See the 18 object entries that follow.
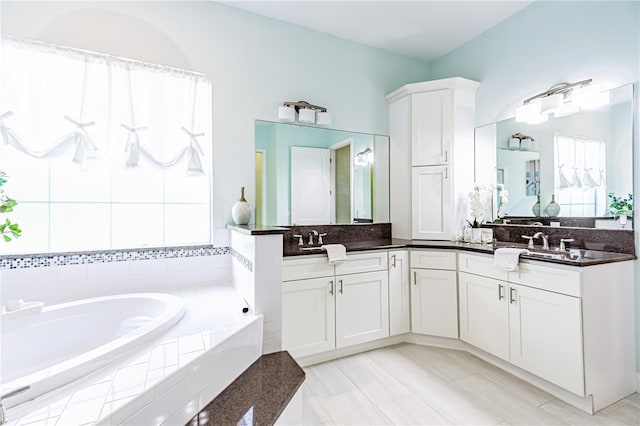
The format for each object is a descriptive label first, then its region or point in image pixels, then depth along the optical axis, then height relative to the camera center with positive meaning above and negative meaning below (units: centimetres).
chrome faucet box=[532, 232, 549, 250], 233 -21
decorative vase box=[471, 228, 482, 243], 273 -20
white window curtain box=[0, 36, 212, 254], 191 +49
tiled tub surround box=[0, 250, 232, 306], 189 -45
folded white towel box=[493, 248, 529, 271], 206 -32
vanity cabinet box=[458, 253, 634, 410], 174 -73
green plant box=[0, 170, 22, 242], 169 +4
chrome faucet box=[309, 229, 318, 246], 274 -18
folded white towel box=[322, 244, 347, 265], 230 -31
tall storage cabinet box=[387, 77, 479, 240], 287 +62
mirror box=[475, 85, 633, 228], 203 +45
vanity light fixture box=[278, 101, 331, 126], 266 +97
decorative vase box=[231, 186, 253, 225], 236 +3
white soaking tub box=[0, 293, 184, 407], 120 -62
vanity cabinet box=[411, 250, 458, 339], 257 -71
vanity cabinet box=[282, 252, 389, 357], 221 -71
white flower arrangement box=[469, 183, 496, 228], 276 +13
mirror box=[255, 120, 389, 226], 266 +40
